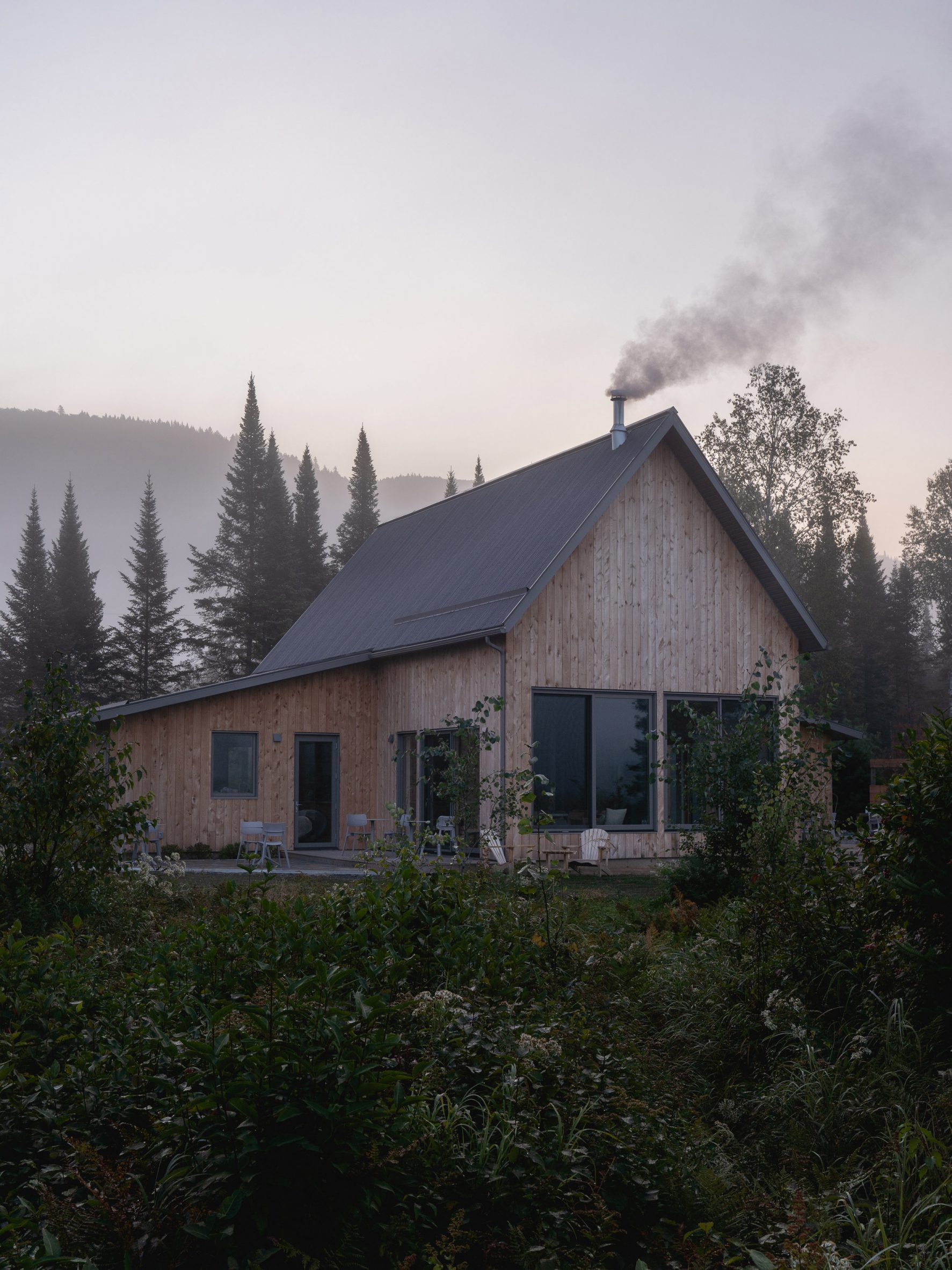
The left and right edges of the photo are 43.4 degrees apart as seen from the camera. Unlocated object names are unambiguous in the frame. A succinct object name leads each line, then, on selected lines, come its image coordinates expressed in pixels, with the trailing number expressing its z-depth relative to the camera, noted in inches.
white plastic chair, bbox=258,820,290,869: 682.5
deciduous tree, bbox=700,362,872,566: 1590.8
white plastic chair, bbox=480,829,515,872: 621.6
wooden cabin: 703.7
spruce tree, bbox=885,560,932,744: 2017.7
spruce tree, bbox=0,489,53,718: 1942.7
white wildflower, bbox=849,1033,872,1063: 199.9
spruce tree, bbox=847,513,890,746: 1905.8
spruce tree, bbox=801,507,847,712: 1710.1
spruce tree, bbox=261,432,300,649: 1895.9
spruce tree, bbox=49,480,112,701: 1889.8
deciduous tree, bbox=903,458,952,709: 1980.8
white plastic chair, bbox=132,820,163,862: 667.4
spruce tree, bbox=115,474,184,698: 1910.7
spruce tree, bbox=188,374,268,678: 1895.9
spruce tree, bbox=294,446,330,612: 2086.6
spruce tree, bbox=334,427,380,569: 2246.6
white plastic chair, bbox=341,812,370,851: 810.2
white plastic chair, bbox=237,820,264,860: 722.2
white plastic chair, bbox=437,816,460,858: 624.1
